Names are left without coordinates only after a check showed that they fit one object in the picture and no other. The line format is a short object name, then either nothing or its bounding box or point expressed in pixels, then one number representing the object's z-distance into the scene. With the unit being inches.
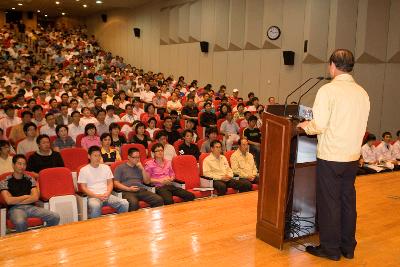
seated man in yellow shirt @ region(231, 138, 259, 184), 224.2
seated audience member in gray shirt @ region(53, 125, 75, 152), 243.6
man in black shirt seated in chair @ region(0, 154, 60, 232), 155.4
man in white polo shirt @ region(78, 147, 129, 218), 172.1
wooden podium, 107.1
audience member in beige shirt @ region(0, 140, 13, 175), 193.8
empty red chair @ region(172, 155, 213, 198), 206.1
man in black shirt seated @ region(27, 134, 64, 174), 199.3
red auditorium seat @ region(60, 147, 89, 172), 215.9
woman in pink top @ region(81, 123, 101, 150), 246.7
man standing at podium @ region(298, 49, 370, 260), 99.7
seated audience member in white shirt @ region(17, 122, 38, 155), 226.4
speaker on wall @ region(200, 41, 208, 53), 539.5
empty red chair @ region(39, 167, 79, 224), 166.2
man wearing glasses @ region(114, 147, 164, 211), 183.9
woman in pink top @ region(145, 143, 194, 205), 194.5
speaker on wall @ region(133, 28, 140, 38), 693.9
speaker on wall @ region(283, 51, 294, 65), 414.0
